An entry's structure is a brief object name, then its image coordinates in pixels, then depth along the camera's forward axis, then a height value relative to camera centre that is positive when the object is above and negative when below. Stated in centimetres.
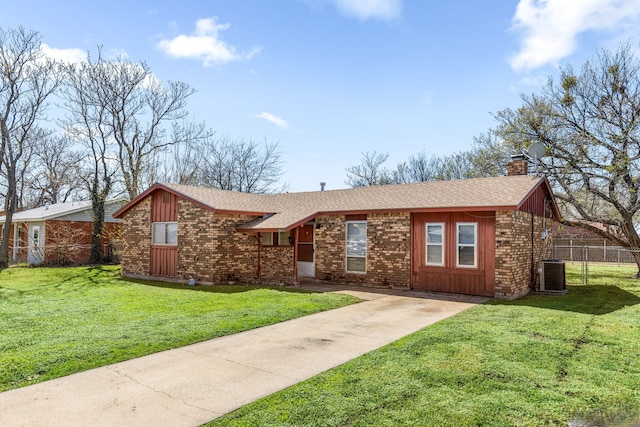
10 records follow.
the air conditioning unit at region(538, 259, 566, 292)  1206 -135
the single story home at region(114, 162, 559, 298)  1108 -18
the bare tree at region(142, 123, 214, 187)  2706 +493
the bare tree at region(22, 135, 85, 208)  3167 +513
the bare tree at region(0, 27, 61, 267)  1978 +704
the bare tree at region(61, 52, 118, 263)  2316 +694
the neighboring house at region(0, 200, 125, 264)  2152 -29
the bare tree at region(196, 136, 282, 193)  3594 +576
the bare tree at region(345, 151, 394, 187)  4213 +630
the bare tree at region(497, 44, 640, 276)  1683 +439
